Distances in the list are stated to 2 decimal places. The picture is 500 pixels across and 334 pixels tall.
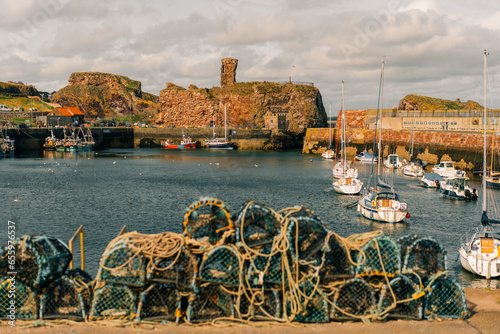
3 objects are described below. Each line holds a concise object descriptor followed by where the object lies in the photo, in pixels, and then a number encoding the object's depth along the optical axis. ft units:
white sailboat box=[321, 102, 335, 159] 273.85
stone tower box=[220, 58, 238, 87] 498.28
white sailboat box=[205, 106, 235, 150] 353.10
